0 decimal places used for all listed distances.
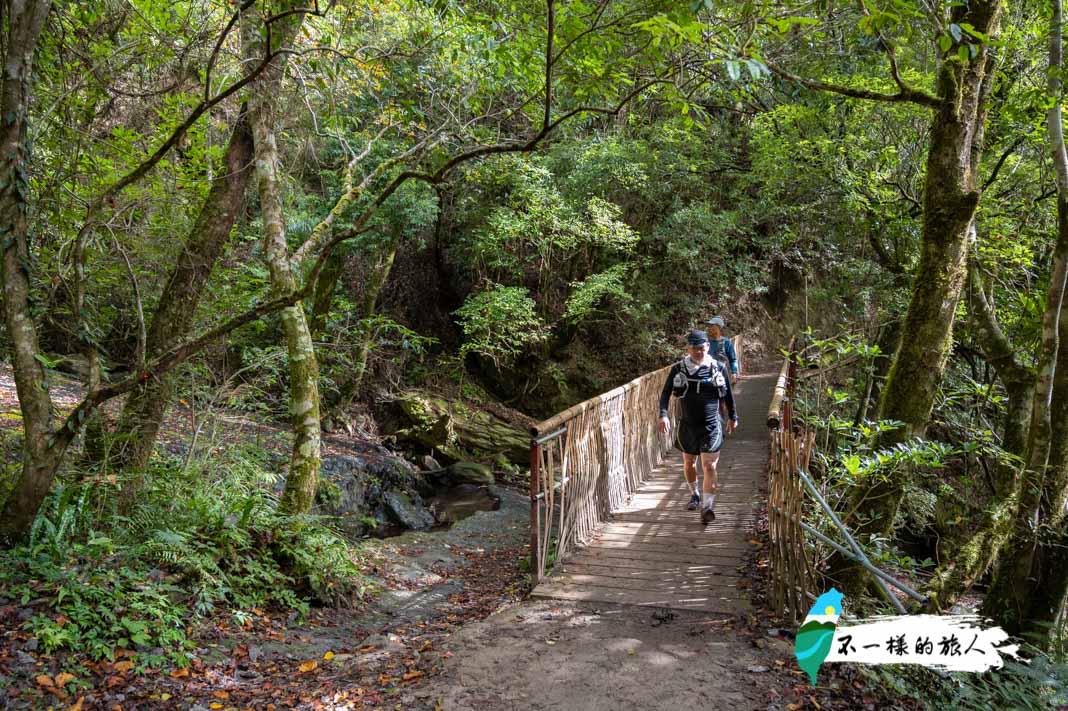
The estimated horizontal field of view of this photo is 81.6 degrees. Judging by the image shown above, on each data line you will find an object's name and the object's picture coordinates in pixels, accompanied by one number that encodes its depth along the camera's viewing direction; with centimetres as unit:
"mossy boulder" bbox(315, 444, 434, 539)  925
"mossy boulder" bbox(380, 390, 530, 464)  1310
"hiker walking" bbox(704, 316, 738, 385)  784
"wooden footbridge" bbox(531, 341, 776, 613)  476
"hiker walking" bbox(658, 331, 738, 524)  589
